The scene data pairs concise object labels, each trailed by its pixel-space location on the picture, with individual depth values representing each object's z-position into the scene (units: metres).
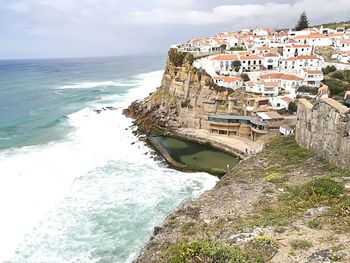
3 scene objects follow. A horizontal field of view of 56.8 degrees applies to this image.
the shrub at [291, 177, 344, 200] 14.36
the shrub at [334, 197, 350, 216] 12.42
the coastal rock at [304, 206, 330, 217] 13.03
